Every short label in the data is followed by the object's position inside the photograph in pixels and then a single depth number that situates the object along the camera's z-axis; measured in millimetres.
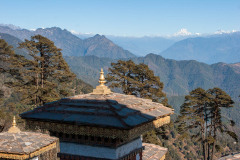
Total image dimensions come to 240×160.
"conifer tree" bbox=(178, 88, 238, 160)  22469
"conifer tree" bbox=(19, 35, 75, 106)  22781
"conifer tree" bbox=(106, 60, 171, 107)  25516
